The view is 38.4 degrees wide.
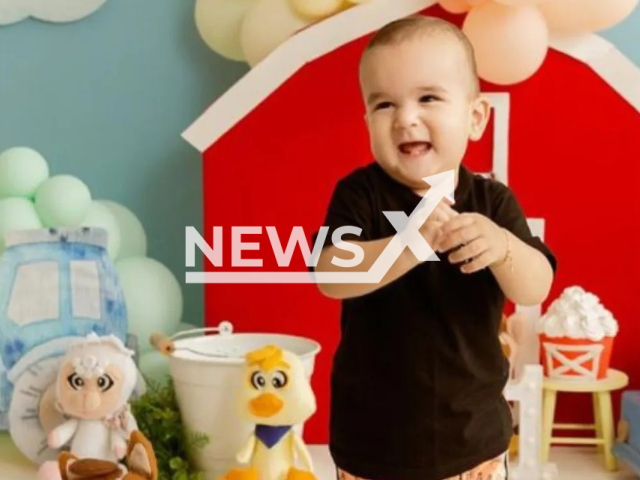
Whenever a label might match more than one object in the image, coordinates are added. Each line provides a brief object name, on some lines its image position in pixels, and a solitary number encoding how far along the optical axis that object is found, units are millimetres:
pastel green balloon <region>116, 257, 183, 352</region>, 1837
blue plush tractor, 1737
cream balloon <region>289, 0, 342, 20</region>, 1725
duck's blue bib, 1492
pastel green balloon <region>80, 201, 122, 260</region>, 1842
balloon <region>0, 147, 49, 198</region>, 1804
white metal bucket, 1594
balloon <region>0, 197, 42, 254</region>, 1759
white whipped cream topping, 1643
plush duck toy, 1483
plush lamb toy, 1598
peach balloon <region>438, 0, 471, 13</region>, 1665
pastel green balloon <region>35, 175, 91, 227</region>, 1782
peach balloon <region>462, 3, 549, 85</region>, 1587
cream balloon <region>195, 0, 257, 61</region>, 1912
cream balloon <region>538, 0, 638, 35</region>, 1613
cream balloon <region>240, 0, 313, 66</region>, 1785
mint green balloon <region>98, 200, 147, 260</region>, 1960
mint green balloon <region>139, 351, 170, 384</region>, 1837
